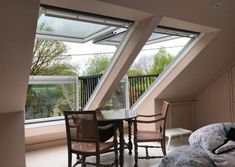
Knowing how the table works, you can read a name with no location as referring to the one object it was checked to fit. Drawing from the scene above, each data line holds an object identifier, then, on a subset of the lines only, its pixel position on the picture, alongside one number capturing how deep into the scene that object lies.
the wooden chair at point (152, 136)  3.43
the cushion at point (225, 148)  1.98
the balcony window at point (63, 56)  3.01
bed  1.88
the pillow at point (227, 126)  2.27
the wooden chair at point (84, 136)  2.90
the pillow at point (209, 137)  2.08
